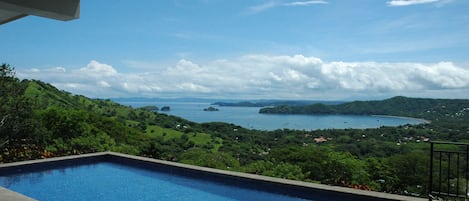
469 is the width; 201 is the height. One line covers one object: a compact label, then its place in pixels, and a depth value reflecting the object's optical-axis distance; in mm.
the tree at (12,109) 7844
